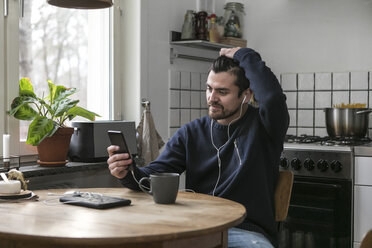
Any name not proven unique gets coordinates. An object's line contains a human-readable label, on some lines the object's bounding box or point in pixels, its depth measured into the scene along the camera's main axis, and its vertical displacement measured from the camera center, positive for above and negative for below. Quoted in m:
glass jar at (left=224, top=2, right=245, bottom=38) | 3.86 +0.60
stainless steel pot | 3.30 -0.12
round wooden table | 1.29 -0.33
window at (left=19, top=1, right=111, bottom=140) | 2.76 +0.28
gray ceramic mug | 1.72 -0.28
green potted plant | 2.51 -0.07
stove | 3.09 -0.54
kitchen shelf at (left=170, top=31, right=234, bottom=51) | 3.49 +0.39
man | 2.04 -0.17
